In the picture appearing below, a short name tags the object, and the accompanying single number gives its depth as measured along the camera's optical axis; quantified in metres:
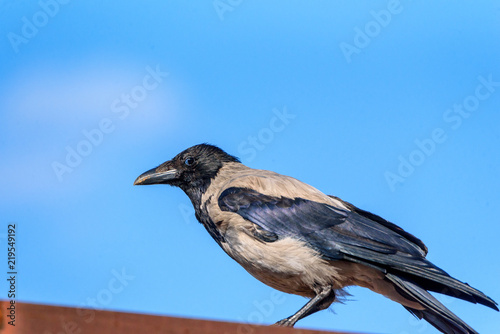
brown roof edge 4.36
